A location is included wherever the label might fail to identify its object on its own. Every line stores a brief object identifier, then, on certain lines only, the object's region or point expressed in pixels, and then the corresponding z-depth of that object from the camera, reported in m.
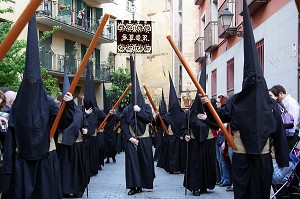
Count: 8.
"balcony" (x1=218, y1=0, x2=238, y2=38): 17.67
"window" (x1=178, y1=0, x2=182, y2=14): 40.06
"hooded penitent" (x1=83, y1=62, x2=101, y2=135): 13.01
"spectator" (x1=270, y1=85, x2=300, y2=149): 8.77
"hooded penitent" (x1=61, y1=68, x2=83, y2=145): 10.35
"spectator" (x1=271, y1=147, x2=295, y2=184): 8.16
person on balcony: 34.65
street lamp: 16.75
